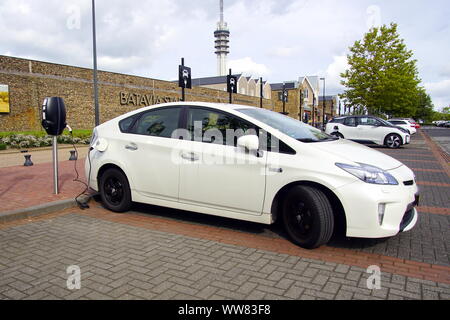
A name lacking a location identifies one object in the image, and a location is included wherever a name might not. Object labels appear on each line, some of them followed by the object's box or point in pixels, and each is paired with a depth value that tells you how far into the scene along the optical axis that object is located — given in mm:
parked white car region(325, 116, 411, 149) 17844
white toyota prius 3705
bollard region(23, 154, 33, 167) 9773
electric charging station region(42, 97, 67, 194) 5820
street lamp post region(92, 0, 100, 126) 17497
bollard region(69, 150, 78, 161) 11102
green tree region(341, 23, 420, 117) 32938
